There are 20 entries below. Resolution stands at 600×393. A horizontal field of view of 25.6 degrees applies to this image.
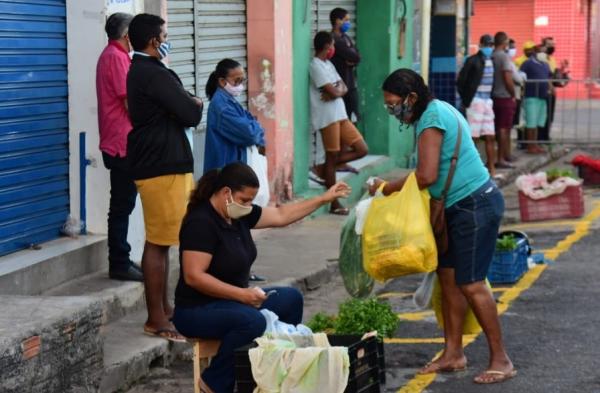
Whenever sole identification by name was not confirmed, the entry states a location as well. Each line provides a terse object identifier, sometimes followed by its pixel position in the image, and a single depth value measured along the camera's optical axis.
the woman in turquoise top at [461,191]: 7.38
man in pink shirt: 8.69
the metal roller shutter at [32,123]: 8.58
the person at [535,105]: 20.56
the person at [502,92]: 17.94
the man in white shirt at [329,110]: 13.34
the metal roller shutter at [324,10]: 14.77
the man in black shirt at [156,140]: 7.80
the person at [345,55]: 14.01
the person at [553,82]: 20.98
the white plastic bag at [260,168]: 9.31
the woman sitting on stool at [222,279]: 6.55
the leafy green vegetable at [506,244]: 10.16
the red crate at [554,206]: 13.87
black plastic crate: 6.03
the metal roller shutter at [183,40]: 11.05
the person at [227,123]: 9.35
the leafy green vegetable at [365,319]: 7.42
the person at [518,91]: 19.41
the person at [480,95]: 16.88
